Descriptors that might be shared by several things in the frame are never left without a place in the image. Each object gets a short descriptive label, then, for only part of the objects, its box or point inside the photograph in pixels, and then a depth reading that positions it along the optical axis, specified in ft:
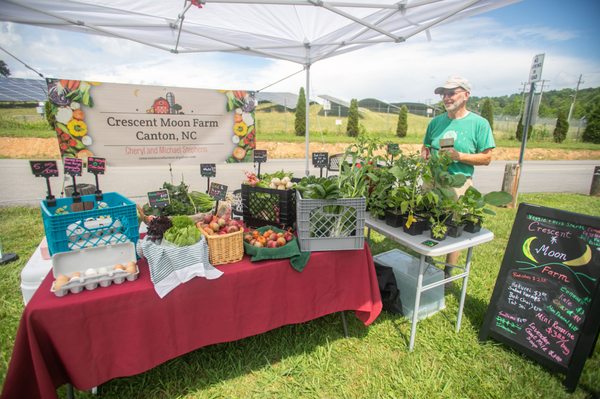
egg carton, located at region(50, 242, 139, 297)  4.54
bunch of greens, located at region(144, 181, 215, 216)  6.86
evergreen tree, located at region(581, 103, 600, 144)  72.13
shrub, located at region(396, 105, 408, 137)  67.05
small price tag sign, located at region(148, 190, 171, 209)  6.79
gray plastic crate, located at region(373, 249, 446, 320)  8.37
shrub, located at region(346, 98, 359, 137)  62.44
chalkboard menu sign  6.07
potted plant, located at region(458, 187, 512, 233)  6.61
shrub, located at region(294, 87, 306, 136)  57.11
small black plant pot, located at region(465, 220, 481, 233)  6.95
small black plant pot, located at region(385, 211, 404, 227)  7.13
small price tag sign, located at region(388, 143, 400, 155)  7.93
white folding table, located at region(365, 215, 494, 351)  6.24
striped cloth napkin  4.89
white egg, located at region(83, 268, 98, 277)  4.64
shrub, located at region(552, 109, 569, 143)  69.00
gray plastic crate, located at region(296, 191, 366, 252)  5.72
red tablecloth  4.22
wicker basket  5.33
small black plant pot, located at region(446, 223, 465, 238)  6.72
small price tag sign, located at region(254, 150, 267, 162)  8.60
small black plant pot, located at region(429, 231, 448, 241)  6.59
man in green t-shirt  8.42
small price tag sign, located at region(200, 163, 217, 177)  7.95
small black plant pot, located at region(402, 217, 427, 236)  6.77
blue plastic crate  4.70
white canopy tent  9.20
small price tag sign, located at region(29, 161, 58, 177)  5.80
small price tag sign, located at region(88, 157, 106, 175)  6.80
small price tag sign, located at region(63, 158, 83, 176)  6.41
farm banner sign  10.12
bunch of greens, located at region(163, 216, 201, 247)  5.13
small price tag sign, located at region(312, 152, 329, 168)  8.64
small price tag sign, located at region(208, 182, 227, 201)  6.83
